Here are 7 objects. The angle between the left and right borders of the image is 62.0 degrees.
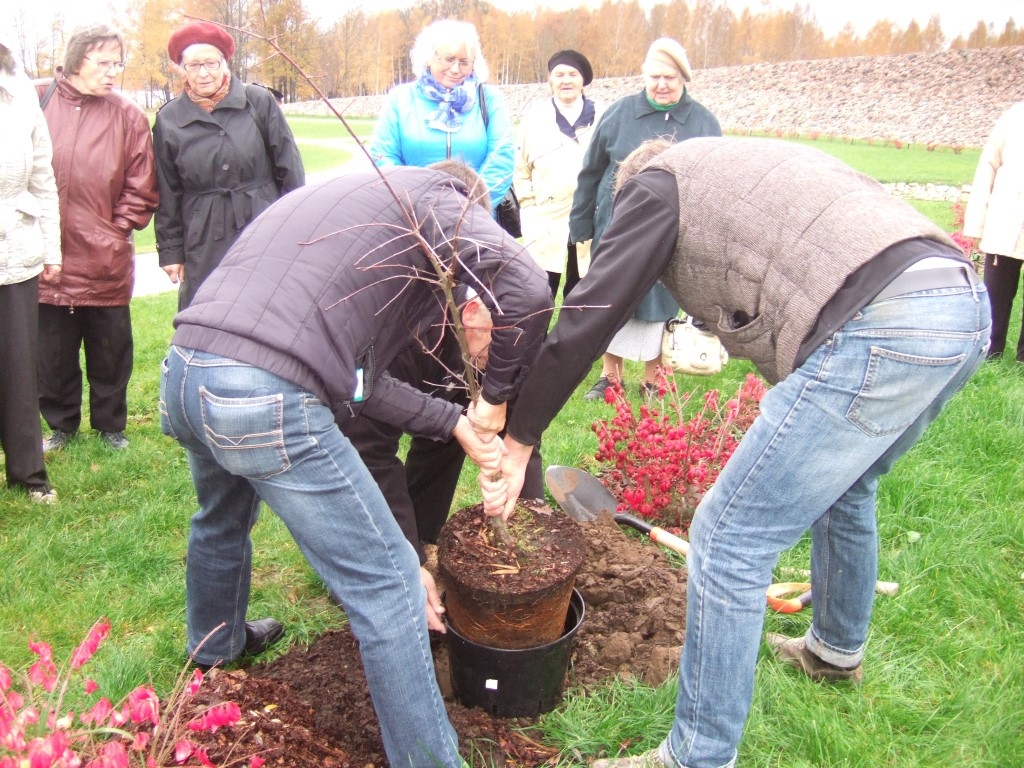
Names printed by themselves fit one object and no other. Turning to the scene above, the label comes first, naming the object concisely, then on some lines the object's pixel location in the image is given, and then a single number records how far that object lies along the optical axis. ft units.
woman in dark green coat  16.35
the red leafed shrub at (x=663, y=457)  12.37
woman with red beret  14.99
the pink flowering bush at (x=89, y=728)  4.84
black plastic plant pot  8.34
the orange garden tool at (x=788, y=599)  9.96
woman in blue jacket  15.46
